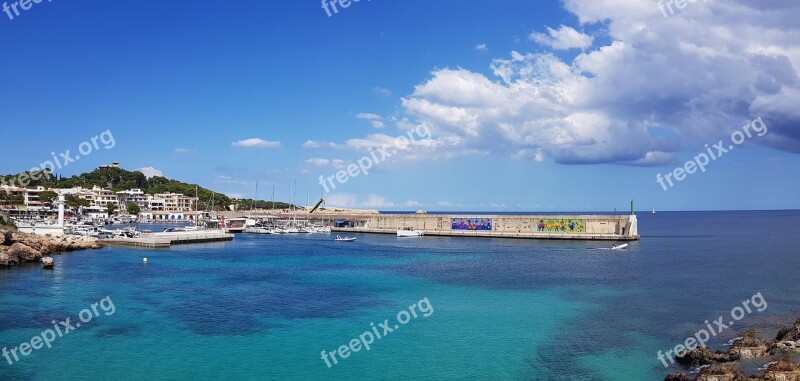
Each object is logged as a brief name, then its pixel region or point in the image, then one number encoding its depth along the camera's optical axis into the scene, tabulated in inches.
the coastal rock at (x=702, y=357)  908.6
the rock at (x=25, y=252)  2082.9
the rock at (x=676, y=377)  814.2
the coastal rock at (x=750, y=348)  939.3
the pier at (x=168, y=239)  3107.8
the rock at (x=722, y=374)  776.3
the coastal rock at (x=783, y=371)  759.9
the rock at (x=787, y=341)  944.5
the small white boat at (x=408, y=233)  4399.6
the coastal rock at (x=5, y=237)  2099.7
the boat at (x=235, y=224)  5128.0
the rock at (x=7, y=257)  1996.8
